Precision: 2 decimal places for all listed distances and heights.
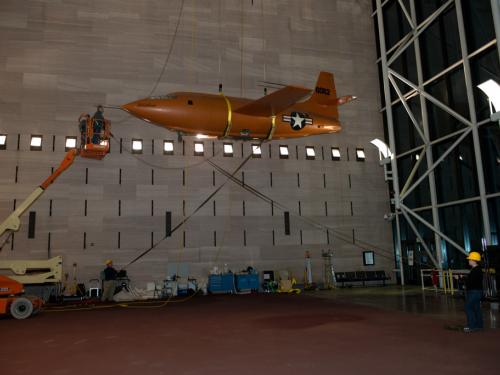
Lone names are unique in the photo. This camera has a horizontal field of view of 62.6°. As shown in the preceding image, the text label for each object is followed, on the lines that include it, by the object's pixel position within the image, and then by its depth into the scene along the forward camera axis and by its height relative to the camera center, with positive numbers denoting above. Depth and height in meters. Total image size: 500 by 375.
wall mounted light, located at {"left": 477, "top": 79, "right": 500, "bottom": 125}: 12.33 +4.85
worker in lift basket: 12.40 +4.08
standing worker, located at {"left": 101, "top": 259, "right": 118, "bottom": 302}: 13.40 -0.65
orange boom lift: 12.48 +3.44
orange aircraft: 9.24 +3.34
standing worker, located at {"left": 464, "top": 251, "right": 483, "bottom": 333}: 7.09 -0.79
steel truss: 13.83 +5.11
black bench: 17.14 -0.82
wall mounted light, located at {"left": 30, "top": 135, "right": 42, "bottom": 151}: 14.90 +4.38
